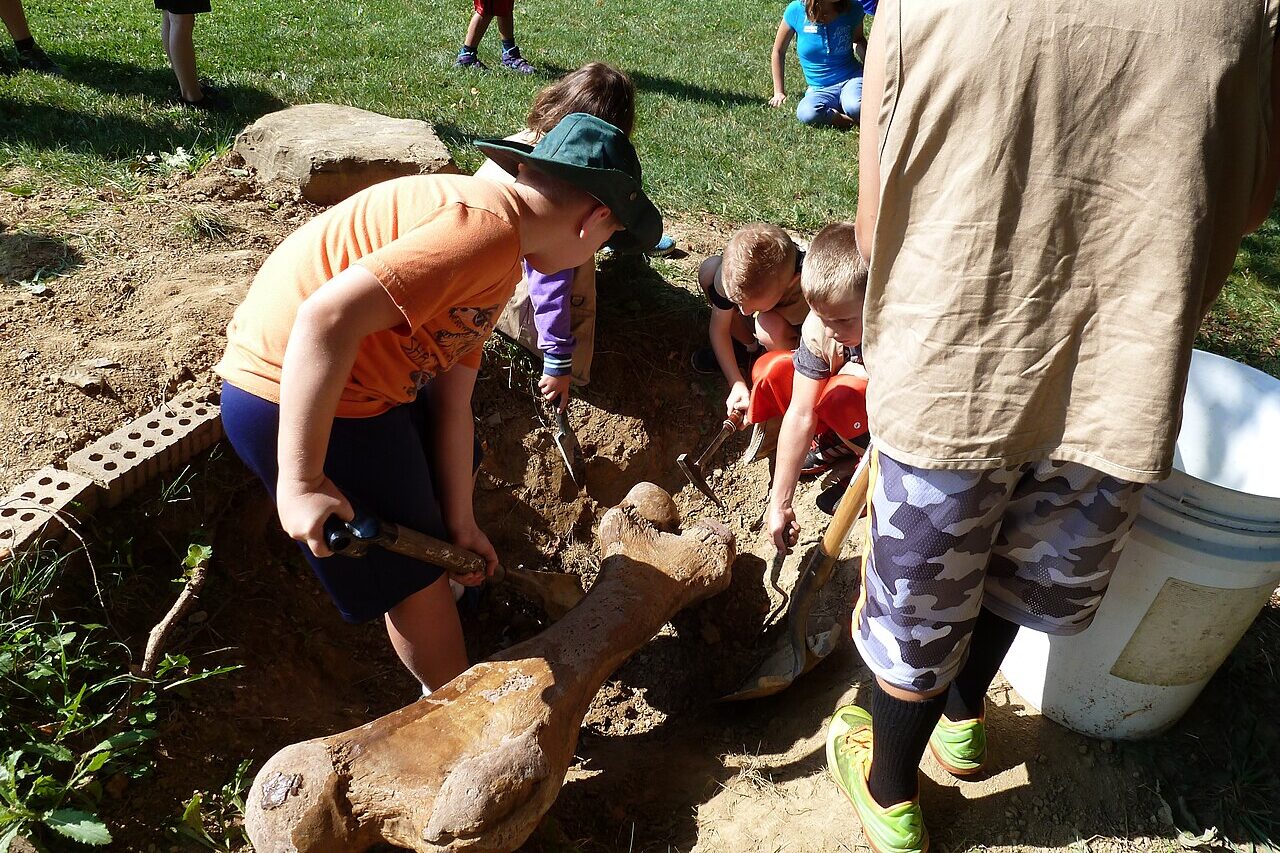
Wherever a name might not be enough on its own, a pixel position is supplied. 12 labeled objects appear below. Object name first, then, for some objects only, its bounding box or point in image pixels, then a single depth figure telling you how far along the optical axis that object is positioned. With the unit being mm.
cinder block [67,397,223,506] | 2174
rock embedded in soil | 3395
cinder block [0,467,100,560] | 1968
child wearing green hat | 1454
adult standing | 1122
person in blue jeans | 6184
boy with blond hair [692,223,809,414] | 2723
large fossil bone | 1636
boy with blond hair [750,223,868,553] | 2180
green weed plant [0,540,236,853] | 1690
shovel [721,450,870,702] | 2383
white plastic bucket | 1668
